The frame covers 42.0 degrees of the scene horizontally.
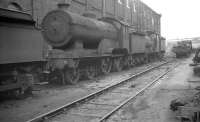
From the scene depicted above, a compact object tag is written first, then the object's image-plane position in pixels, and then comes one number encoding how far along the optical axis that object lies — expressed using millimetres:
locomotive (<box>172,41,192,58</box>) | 33781
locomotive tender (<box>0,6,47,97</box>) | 7324
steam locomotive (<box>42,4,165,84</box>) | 11169
